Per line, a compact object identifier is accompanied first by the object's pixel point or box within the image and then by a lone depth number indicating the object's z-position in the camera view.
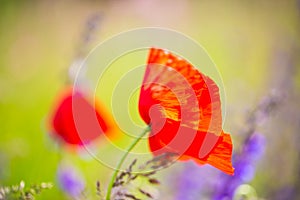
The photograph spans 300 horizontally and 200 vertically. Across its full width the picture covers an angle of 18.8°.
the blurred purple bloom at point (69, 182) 0.53
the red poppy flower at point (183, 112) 0.36
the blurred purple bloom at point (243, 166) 0.49
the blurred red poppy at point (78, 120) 0.49
